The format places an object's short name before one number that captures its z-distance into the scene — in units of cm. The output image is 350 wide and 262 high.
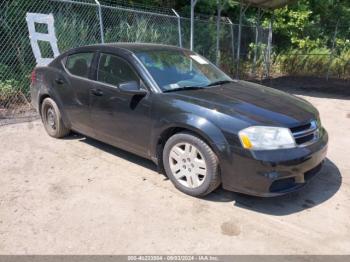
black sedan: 367
